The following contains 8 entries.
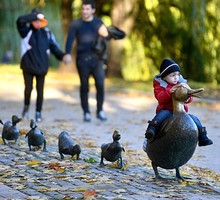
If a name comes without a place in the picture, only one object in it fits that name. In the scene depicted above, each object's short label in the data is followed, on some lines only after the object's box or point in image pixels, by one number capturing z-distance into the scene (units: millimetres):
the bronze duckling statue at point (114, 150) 16187
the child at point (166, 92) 14852
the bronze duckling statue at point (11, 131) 19203
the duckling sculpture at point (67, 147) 17069
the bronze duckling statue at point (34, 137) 18312
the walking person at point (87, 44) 26375
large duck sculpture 14570
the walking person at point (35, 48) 25531
